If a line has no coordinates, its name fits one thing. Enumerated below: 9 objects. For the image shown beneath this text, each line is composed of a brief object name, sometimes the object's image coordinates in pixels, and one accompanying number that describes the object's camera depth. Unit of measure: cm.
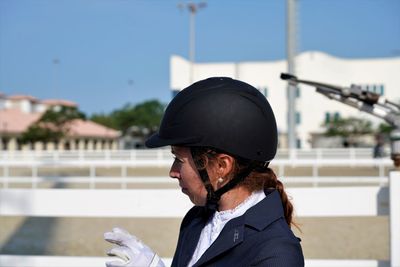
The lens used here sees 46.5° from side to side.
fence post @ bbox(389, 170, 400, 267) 272
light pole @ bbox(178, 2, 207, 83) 3969
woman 147
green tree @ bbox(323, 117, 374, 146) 4716
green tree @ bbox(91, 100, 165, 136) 6762
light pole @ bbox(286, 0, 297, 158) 1538
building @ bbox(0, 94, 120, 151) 4397
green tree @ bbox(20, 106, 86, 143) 4269
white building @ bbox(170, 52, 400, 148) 5059
